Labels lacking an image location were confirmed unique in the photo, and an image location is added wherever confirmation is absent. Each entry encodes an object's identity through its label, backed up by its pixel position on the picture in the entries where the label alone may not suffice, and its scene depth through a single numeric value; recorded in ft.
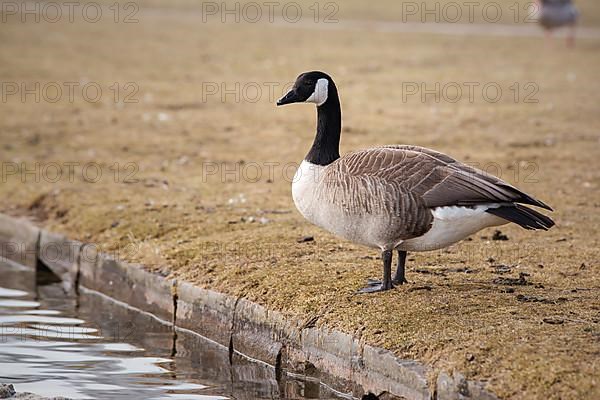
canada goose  46.70
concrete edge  42.91
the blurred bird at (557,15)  175.11
